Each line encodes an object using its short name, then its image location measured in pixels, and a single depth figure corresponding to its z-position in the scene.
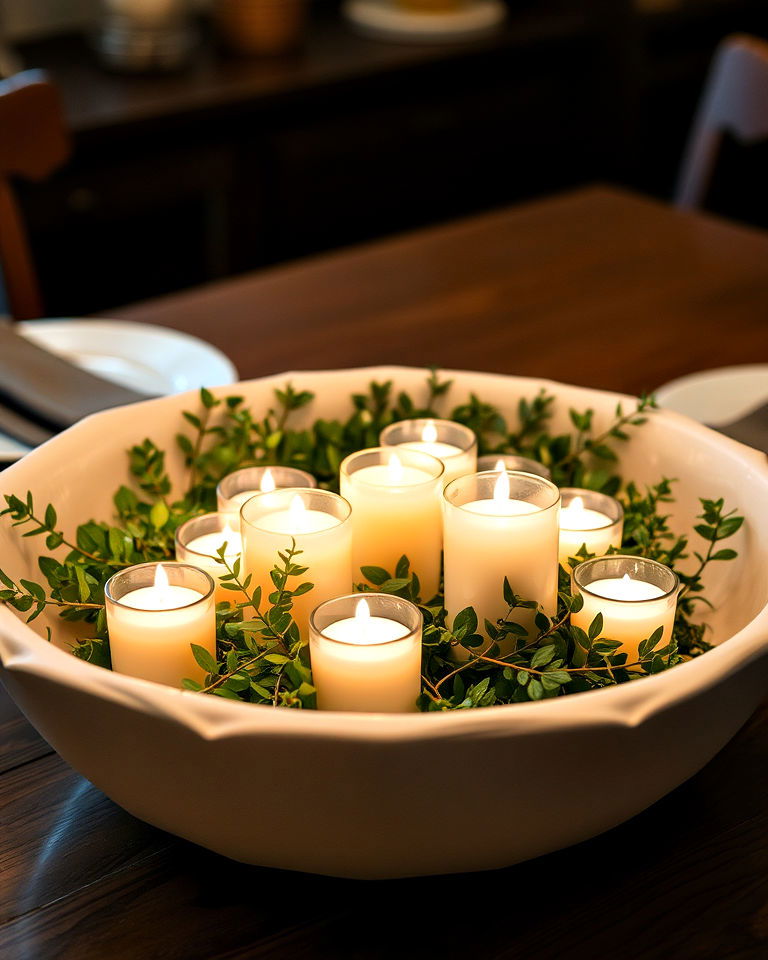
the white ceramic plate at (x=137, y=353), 1.15
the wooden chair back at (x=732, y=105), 1.69
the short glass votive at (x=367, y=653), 0.56
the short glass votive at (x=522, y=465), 0.77
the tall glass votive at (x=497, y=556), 0.63
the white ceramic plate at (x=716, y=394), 1.09
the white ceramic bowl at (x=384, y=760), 0.49
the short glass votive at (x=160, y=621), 0.60
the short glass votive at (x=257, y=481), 0.75
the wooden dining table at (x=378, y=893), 0.56
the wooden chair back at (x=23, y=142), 1.41
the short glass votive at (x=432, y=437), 0.78
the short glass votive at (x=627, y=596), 0.62
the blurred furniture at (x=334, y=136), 2.36
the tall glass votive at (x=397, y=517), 0.69
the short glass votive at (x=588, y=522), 0.71
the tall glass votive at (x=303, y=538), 0.64
